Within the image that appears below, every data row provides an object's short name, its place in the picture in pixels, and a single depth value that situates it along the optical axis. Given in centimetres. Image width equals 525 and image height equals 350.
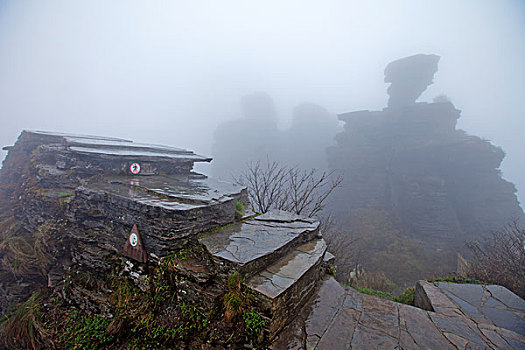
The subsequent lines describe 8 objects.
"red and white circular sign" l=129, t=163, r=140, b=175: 510
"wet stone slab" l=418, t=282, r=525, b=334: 308
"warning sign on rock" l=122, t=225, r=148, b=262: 310
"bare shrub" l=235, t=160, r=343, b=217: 771
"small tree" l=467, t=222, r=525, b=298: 507
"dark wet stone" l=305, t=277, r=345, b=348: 255
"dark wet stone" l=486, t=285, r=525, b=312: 350
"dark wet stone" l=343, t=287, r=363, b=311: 314
